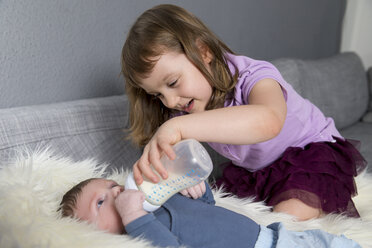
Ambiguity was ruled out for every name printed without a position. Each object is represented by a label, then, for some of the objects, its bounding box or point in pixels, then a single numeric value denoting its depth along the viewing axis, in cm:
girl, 82
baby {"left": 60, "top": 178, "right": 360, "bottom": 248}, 74
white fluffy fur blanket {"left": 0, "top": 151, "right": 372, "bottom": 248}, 64
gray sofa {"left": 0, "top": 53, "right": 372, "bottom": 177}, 100
